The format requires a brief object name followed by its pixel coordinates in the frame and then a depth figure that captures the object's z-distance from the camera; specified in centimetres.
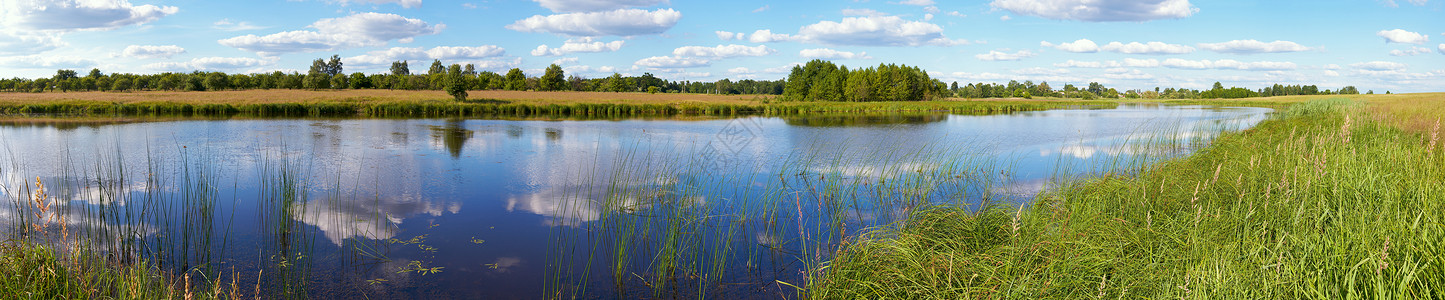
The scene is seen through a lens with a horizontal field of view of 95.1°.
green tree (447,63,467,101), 4006
